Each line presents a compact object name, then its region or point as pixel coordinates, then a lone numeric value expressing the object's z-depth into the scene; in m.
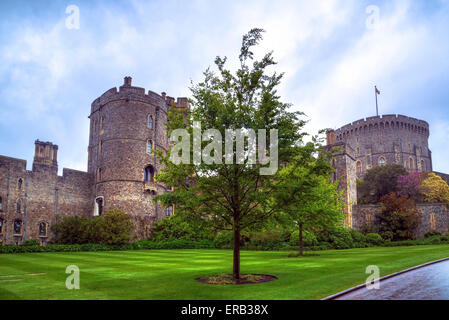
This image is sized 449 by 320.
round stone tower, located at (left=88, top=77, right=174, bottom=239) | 40.84
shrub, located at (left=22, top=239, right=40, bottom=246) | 33.51
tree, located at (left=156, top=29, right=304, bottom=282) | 12.74
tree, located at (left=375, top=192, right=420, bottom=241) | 39.25
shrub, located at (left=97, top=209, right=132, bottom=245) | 35.66
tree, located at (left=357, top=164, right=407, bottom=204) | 55.19
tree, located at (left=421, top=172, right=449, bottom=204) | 47.12
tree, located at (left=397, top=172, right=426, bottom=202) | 51.43
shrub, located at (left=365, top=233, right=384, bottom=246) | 37.34
